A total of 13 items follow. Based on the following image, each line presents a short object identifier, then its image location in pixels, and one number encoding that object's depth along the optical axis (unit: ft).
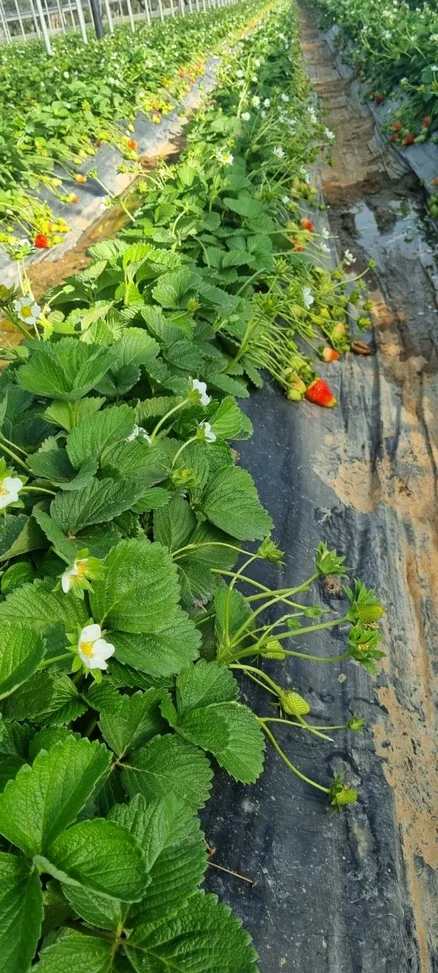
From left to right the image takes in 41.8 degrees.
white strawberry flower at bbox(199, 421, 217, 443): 1.40
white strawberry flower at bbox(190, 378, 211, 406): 1.52
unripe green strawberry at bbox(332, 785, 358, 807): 1.26
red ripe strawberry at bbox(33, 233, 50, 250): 4.00
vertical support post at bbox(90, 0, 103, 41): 13.54
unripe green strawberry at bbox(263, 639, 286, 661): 1.34
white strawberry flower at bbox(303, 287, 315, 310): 2.60
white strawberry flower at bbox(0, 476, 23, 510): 1.06
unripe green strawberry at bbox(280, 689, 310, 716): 1.39
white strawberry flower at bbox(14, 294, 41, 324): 1.64
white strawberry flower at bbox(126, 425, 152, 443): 1.38
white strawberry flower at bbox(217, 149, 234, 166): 3.14
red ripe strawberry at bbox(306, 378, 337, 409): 2.59
